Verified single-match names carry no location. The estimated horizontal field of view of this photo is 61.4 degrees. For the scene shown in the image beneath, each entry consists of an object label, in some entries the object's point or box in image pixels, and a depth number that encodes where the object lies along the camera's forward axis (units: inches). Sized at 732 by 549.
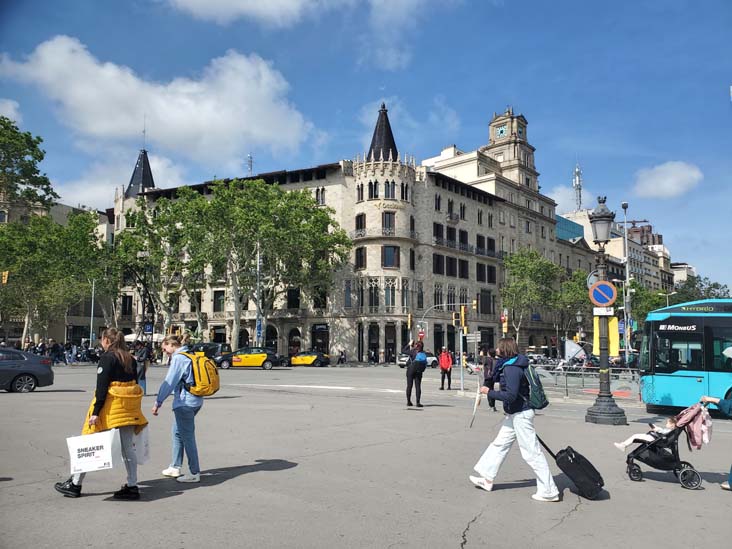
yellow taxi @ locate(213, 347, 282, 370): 1605.6
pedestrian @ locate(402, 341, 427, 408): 611.8
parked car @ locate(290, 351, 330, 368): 1837.1
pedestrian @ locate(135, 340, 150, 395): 620.1
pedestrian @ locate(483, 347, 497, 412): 639.6
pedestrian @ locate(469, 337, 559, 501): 257.3
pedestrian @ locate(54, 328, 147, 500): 241.3
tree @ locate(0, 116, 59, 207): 1473.9
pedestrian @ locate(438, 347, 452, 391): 901.2
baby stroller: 285.6
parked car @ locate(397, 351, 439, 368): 1827.0
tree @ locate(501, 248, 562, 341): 2503.7
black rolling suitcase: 261.4
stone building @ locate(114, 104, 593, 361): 2230.6
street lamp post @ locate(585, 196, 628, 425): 513.0
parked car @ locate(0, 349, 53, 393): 727.1
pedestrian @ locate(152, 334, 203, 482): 271.1
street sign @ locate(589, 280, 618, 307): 535.2
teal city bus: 634.2
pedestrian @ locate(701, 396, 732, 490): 277.6
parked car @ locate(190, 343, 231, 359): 1581.9
